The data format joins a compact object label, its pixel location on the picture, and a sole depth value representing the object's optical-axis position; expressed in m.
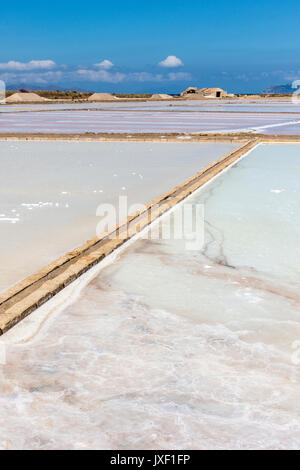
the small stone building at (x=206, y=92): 133.38
